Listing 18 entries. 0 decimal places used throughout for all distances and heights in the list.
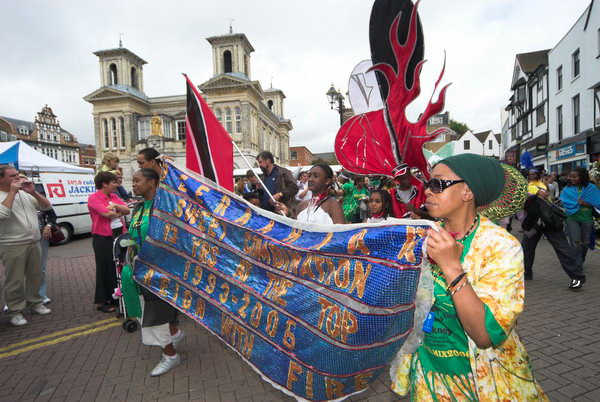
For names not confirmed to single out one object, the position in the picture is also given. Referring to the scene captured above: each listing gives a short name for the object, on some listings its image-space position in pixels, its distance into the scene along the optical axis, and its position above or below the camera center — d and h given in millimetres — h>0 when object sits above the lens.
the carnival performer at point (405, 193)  3761 -138
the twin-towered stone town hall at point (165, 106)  44969 +11733
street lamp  11953 +3063
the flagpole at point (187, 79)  2999 +970
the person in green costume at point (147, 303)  3139 -1048
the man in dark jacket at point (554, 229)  5188 -806
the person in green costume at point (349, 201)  9616 -507
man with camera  4496 -616
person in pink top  4801 -528
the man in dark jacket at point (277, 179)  5617 +122
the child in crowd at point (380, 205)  4570 -288
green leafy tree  63297 +10451
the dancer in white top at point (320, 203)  3649 -200
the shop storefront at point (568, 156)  17516 +1149
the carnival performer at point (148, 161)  3661 +312
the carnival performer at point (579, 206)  5578 -481
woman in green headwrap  1238 -438
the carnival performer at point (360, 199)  9695 -430
